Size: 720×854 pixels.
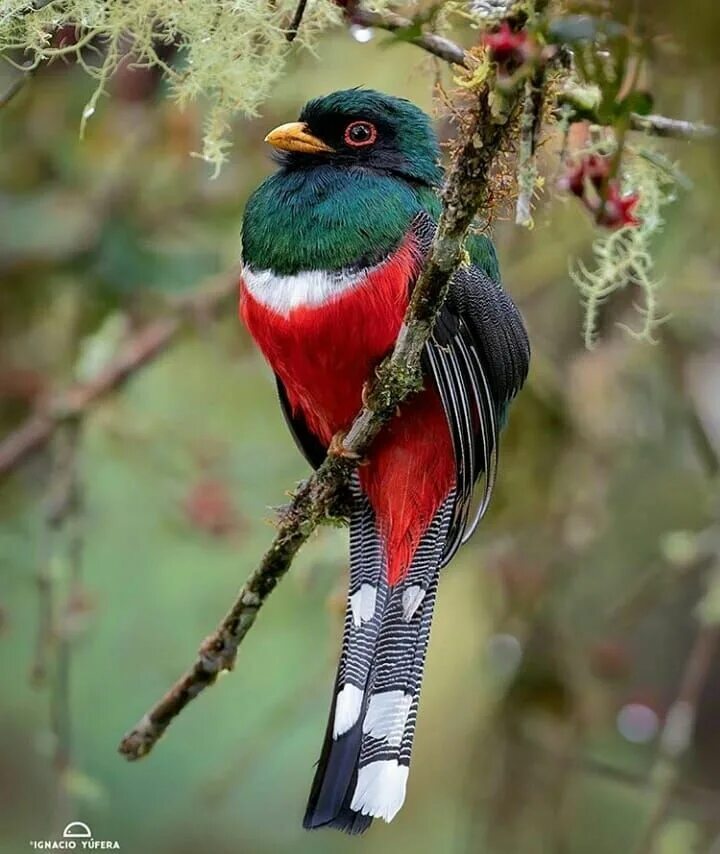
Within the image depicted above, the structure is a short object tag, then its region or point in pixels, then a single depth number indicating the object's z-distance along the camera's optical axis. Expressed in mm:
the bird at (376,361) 5297
